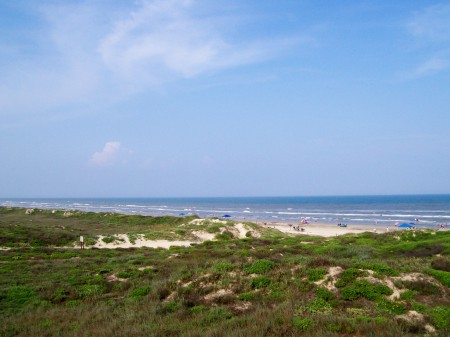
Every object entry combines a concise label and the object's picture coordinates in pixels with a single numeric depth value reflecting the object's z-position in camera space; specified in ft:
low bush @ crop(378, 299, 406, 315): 34.86
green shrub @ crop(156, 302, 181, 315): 35.73
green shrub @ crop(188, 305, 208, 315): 35.84
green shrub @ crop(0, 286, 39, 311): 39.70
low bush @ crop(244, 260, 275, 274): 47.03
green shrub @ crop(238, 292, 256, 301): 39.65
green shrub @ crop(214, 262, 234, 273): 48.05
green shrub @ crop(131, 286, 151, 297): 42.85
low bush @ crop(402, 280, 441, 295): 39.06
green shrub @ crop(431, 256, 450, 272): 50.66
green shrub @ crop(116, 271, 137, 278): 52.84
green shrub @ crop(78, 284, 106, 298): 43.95
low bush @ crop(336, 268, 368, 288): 40.96
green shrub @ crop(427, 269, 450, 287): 41.02
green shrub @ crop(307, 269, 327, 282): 42.93
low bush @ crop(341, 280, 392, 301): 38.19
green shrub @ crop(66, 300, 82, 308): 39.47
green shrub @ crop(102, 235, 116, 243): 118.90
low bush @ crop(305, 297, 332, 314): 34.40
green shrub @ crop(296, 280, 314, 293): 40.70
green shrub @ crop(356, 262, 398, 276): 43.01
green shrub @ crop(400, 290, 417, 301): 37.37
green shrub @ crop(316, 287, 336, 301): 38.42
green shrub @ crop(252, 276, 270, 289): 42.91
